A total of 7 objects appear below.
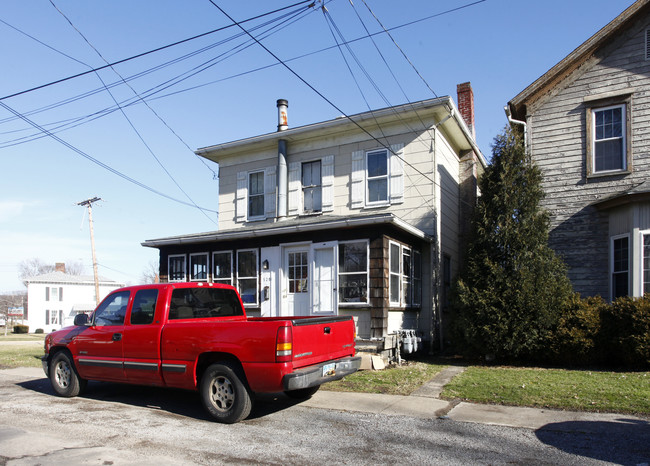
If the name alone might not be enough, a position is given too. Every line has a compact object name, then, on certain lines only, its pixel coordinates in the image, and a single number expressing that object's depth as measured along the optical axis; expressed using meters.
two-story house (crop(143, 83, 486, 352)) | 12.59
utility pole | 34.41
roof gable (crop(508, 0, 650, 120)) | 13.04
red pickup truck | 6.48
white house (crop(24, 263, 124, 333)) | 53.45
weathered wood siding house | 12.86
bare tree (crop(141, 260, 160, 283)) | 88.19
